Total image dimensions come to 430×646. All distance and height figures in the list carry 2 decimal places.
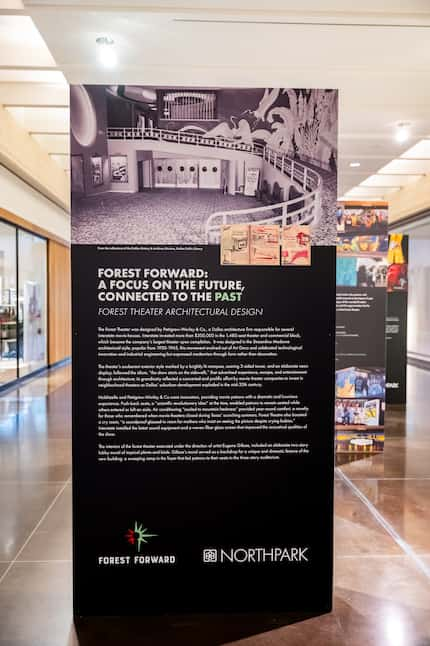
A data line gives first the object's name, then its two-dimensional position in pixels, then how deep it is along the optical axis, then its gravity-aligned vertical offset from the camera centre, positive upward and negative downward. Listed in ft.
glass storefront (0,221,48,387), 36.32 +0.05
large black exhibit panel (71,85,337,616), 9.39 -0.70
